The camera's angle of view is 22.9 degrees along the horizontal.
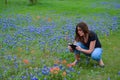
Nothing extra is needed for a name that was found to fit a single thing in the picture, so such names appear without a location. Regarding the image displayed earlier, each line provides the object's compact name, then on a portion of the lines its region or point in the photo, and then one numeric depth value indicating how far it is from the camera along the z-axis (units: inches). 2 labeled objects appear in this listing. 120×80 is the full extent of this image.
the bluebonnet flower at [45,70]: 280.4
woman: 321.7
